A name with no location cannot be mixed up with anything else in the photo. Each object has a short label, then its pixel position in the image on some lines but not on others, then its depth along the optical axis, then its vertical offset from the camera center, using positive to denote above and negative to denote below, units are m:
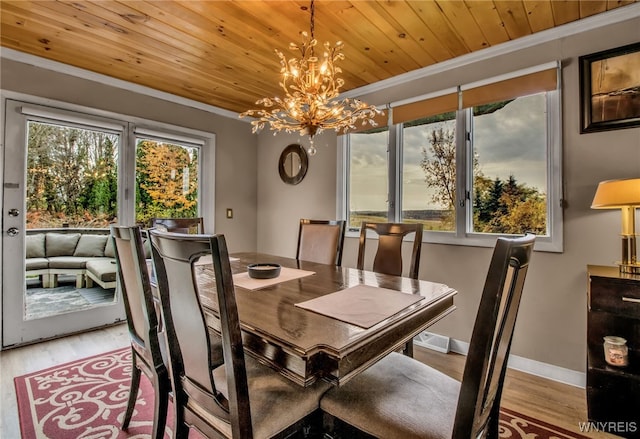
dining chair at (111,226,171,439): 1.25 -0.41
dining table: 0.88 -0.33
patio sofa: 2.73 -0.32
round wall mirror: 3.71 +0.73
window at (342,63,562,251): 2.21 +0.51
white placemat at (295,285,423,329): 1.08 -0.32
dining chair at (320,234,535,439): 0.77 -0.59
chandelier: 1.76 +0.72
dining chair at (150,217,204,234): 2.54 -0.01
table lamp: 1.57 +0.11
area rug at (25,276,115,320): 2.70 -0.71
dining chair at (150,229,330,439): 0.85 -0.49
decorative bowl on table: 1.66 -0.27
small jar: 1.65 -0.69
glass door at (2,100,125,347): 2.57 +0.01
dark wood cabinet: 1.60 -0.72
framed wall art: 1.89 +0.86
